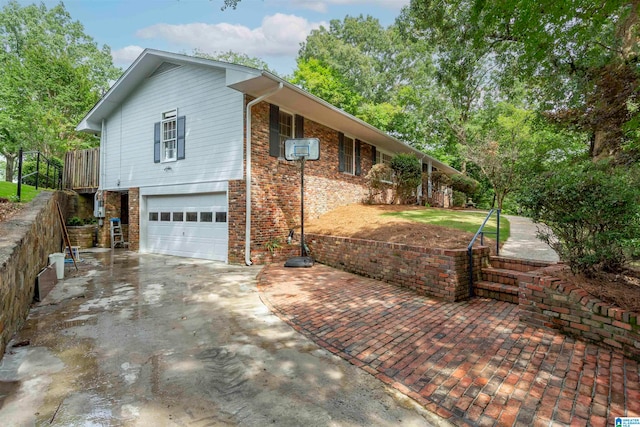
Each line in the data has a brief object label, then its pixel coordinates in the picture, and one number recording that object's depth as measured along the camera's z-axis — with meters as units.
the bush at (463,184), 18.97
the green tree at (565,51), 5.32
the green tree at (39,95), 16.59
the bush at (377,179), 12.33
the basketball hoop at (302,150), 7.64
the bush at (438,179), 17.70
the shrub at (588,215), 3.48
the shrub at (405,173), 12.61
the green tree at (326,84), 21.02
